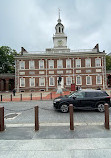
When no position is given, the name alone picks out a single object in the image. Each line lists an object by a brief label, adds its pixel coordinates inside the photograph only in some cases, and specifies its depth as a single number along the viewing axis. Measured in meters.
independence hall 26.12
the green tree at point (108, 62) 35.83
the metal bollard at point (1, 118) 4.46
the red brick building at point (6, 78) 29.34
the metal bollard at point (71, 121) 4.41
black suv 7.23
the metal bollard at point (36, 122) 4.45
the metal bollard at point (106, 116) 4.45
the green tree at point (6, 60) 34.12
